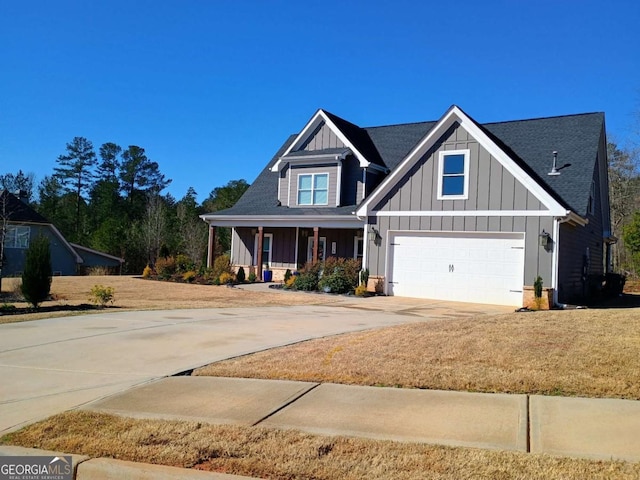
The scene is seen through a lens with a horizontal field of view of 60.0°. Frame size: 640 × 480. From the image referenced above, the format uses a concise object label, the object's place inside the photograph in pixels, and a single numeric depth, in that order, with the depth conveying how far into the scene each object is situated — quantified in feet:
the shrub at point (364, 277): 64.49
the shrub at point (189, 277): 80.89
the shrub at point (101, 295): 50.04
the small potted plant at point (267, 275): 86.38
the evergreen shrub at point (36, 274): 47.62
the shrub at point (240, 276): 78.23
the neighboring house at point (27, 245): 114.32
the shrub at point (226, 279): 76.59
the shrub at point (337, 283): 64.18
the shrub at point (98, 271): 106.39
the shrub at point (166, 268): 85.35
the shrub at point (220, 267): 80.12
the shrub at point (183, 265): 86.54
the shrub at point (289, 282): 69.32
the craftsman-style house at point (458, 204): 56.24
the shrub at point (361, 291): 61.98
